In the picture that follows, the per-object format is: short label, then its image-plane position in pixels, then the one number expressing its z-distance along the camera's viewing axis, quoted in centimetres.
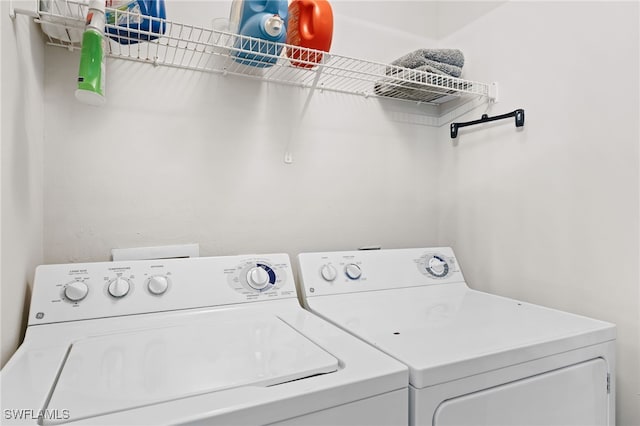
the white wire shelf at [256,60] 104
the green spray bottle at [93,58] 89
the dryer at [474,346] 79
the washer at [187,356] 62
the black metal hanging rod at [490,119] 145
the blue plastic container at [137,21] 101
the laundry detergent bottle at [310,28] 129
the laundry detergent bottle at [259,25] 114
